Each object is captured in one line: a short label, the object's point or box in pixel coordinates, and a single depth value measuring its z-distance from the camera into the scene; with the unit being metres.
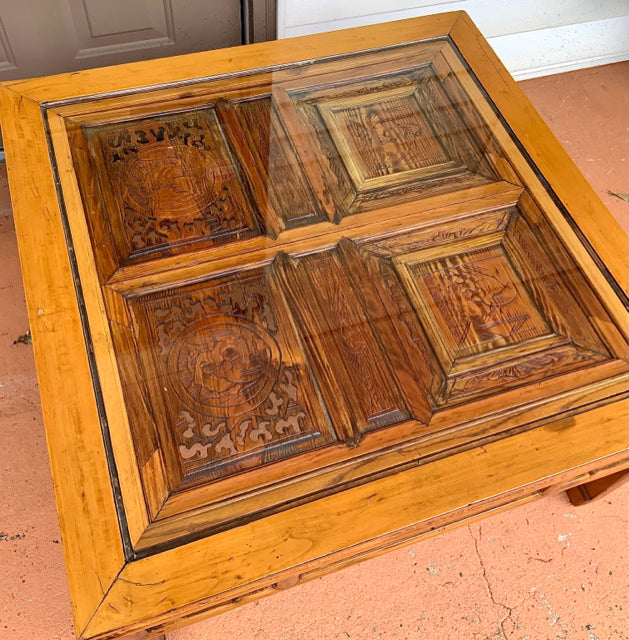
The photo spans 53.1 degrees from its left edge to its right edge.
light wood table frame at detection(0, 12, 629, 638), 0.74
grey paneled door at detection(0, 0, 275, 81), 1.45
